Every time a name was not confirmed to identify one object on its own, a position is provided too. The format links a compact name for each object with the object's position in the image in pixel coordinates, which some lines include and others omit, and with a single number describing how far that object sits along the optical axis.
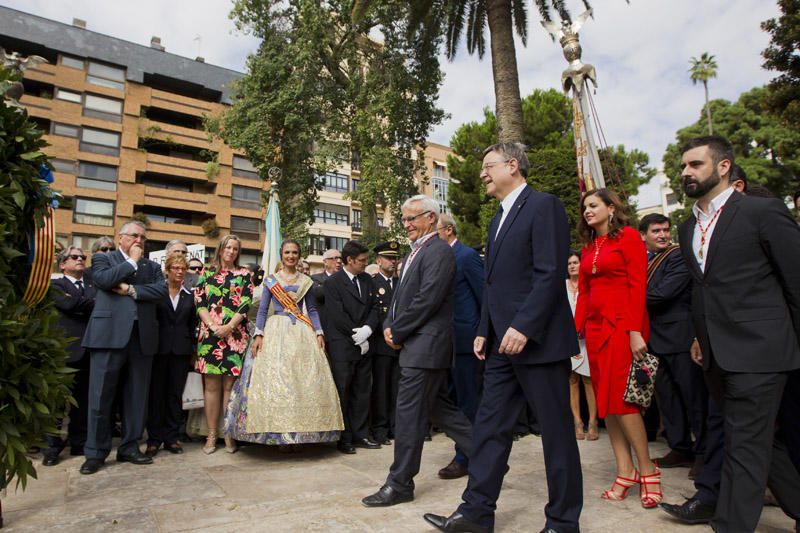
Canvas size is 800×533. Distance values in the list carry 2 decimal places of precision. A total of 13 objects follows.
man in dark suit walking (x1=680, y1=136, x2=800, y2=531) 2.57
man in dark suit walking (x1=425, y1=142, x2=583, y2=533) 2.77
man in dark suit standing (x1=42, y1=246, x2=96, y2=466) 5.30
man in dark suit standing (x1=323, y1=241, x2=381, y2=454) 5.62
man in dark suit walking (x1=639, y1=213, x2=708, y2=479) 4.22
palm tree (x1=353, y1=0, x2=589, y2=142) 11.73
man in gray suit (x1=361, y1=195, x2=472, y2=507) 3.55
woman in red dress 3.44
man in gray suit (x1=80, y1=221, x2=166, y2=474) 4.64
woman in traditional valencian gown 4.90
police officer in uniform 5.88
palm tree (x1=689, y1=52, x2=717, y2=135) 50.03
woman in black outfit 5.40
